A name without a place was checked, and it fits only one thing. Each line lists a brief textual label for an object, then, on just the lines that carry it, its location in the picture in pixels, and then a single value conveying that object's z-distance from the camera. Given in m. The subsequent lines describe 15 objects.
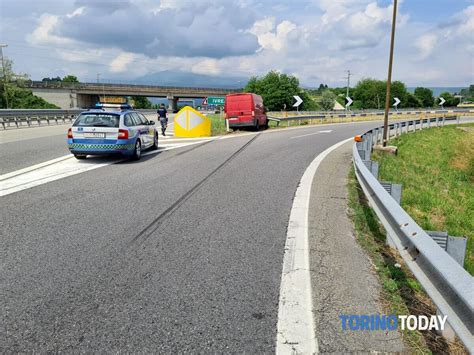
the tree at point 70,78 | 150.00
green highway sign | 30.13
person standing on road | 19.92
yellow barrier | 18.78
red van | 21.77
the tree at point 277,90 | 104.38
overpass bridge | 82.75
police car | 10.42
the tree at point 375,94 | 129.00
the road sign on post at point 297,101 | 32.99
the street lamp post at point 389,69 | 15.90
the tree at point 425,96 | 152.05
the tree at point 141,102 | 136.07
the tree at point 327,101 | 118.61
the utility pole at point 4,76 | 55.22
